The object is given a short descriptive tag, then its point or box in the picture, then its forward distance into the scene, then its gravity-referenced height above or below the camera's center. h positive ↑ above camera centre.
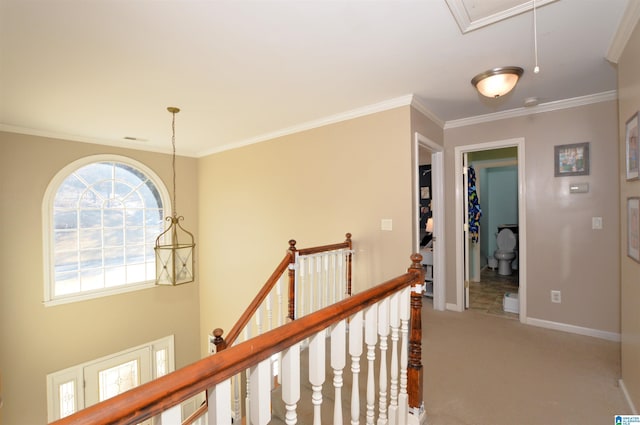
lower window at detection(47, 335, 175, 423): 3.83 -2.32
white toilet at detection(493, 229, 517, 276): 5.56 -0.79
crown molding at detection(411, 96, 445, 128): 2.90 +1.08
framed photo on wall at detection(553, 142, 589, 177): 2.91 +0.51
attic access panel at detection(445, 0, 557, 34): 1.63 +1.15
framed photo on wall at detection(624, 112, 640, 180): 1.66 +0.36
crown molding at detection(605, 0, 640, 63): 1.62 +1.09
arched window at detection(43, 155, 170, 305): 3.95 -0.18
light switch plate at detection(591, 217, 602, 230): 2.85 -0.13
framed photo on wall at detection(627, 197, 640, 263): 1.66 -0.11
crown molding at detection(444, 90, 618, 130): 2.82 +1.07
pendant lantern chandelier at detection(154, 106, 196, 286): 3.31 -0.58
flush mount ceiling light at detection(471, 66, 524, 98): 2.15 +0.96
